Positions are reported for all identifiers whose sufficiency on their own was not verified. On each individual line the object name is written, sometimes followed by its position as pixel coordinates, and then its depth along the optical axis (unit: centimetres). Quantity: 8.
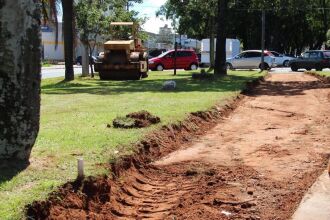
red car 4097
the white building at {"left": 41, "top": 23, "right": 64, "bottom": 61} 6631
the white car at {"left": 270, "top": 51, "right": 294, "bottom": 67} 4774
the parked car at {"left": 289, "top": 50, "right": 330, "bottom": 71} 3806
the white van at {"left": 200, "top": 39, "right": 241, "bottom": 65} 5031
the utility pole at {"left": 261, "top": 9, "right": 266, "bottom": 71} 3516
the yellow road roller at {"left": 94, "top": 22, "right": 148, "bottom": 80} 2608
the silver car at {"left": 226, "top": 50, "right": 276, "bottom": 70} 3934
